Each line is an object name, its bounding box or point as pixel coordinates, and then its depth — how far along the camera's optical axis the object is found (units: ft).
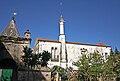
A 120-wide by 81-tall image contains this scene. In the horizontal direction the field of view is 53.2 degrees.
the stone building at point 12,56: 43.06
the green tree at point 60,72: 72.83
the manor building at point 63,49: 92.90
